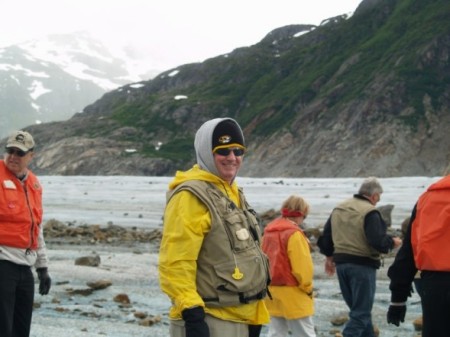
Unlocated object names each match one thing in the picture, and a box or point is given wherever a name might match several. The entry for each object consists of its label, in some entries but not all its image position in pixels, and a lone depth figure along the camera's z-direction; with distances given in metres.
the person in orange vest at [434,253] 4.27
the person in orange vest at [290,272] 6.98
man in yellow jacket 4.04
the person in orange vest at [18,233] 5.87
